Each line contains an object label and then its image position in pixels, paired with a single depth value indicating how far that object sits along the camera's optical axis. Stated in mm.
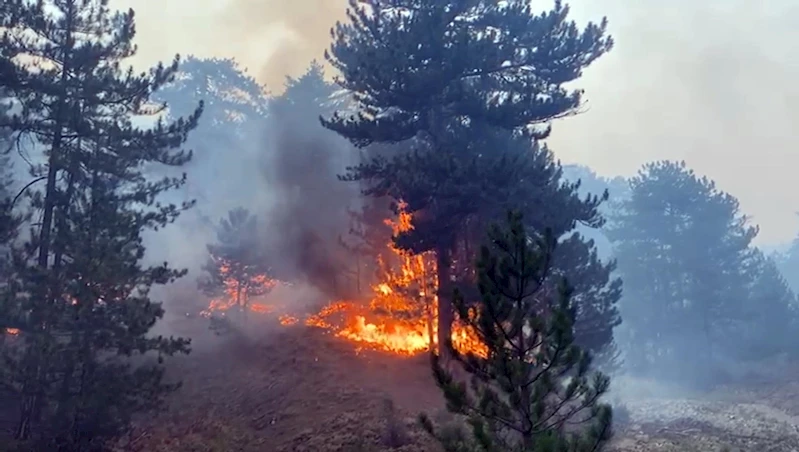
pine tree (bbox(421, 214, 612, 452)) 8141
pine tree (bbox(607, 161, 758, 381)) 38031
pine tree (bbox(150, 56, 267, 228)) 53531
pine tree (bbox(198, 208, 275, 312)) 27781
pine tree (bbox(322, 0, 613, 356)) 18250
